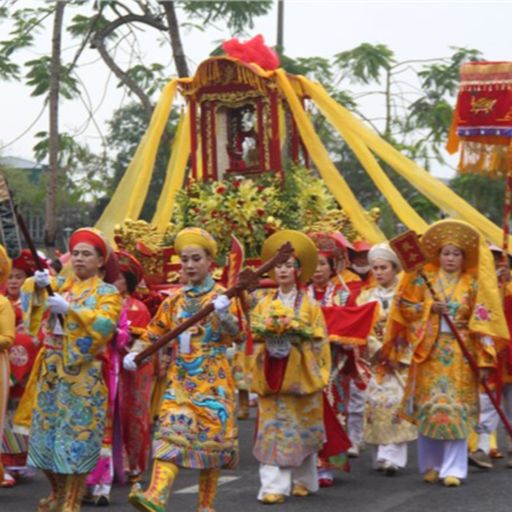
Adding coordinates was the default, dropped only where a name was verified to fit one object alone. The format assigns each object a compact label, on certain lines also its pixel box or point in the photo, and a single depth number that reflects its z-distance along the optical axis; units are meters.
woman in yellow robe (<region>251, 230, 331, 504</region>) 8.57
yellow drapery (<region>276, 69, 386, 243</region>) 13.22
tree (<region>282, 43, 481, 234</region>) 21.70
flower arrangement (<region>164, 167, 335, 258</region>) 13.19
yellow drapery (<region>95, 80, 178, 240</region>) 13.76
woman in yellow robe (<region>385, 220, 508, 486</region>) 9.15
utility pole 22.28
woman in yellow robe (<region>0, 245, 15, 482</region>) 8.27
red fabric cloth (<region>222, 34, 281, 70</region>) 14.37
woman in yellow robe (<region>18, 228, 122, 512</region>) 7.75
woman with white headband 9.78
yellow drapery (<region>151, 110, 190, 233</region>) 14.51
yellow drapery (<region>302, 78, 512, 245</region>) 12.07
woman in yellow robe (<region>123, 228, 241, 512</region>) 7.46
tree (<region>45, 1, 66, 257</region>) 16.92
